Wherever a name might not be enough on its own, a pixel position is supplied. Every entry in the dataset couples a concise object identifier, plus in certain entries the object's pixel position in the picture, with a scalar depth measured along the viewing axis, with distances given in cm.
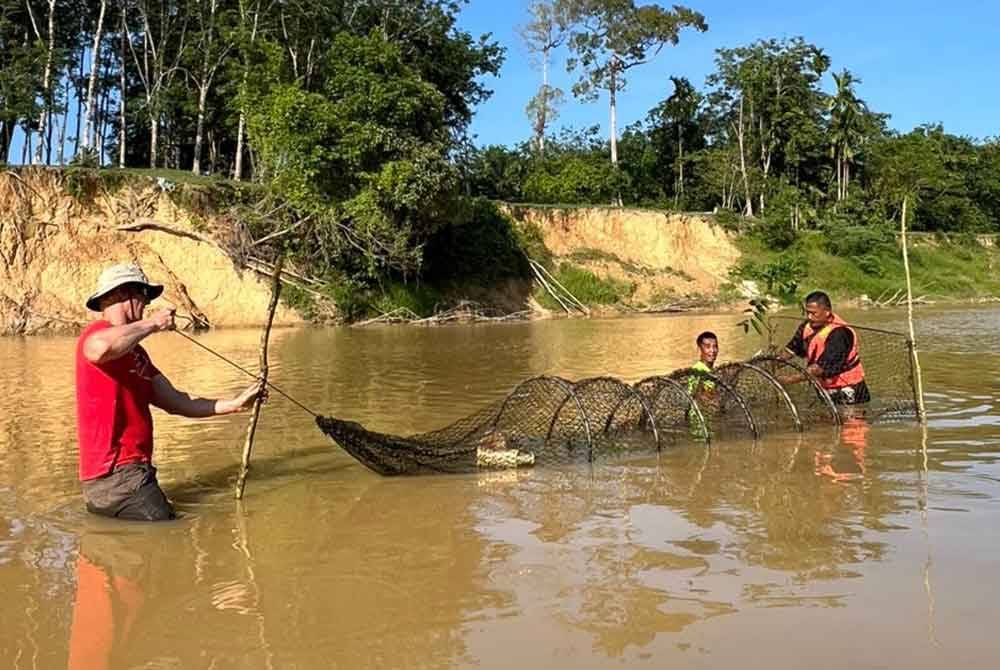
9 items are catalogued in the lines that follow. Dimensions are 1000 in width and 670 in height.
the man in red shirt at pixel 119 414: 536
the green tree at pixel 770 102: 4884
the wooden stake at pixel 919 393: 879
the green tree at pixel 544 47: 4697
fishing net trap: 708
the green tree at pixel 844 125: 4872
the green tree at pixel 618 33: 4400
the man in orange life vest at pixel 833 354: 938
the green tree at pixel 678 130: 5066
